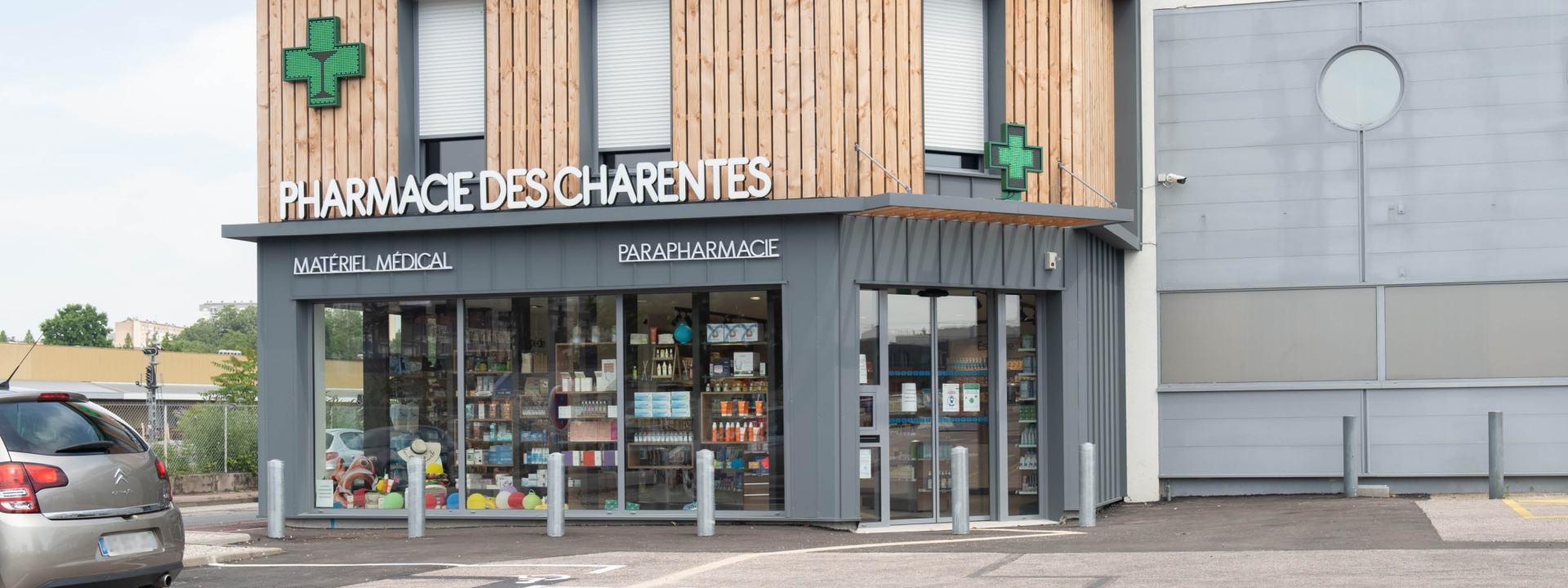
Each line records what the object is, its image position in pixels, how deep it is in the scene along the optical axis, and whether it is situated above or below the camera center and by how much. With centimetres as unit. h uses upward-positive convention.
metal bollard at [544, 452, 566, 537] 1446 -162
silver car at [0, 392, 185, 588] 810 -93
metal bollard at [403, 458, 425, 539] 1497 -161
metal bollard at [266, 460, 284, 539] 1505 -169
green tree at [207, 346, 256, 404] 3725 -94
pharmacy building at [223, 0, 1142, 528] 1447 +96
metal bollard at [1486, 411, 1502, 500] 1650 -149
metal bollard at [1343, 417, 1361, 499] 1702 -153
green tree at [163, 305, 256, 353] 13050 +153
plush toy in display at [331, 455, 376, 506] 1622 -156
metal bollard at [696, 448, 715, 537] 1400 -154
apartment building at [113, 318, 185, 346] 13162 +168
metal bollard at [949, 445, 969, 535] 1400 -147
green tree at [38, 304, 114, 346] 10938 +168
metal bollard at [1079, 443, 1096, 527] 1438 -151
